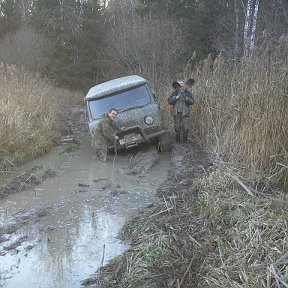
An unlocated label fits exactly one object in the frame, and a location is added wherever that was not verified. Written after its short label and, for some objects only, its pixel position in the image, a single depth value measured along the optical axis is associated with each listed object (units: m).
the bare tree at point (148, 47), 22.97
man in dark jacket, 10.55
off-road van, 9.85
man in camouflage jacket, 9.71
